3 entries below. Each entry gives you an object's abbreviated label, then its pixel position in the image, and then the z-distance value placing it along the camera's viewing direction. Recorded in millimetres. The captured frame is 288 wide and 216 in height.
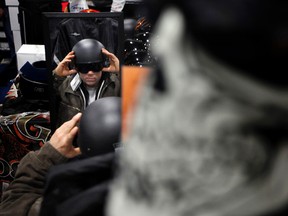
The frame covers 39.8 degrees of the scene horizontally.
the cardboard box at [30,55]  2374
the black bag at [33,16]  2889
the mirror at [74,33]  1743
